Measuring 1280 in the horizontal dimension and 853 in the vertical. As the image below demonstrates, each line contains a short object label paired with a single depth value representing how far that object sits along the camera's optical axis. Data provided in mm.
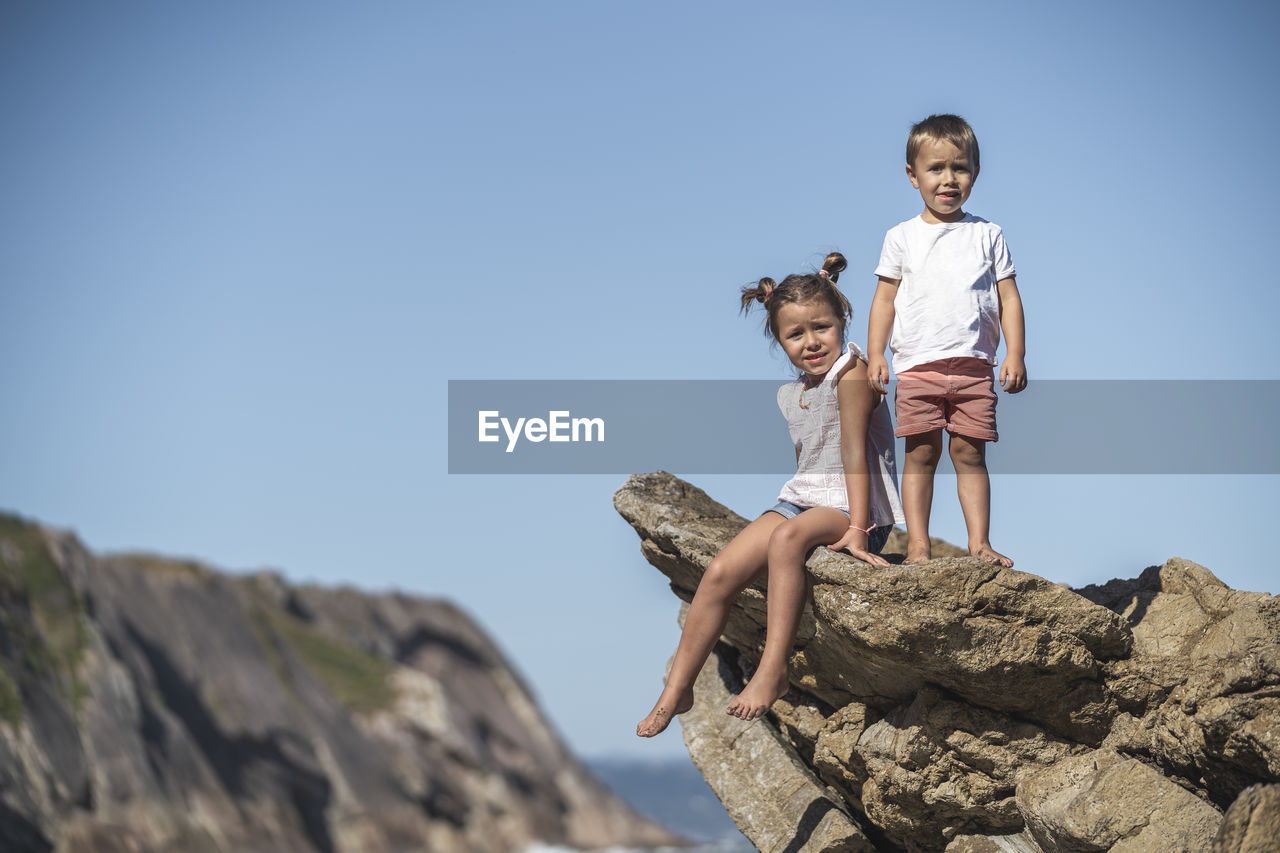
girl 6344
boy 6395
